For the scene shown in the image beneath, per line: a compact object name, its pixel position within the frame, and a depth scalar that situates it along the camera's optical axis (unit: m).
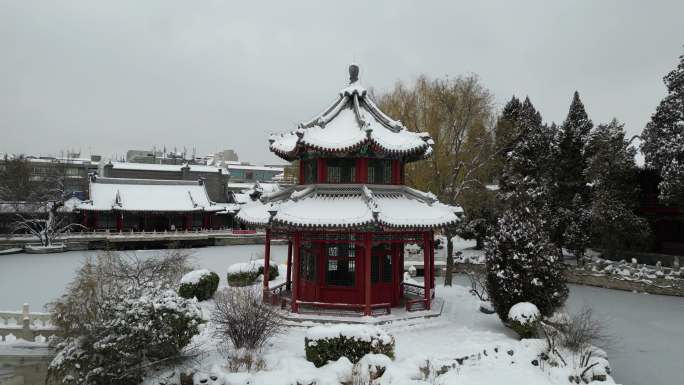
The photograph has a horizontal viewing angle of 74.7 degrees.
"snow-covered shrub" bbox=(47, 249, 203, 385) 10.38
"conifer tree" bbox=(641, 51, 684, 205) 24.77
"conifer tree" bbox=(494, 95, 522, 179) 26.50
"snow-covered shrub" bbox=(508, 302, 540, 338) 13.09
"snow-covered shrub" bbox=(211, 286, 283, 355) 11.97
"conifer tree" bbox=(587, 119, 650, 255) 28.38
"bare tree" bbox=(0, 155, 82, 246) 39.50
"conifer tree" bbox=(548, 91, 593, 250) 32.26
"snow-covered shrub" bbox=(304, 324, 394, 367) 11.41
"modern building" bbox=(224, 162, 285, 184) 94.96
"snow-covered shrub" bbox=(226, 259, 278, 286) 20.80
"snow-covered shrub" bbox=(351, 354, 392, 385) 10.70
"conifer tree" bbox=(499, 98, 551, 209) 33.47
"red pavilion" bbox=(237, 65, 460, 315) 14.56
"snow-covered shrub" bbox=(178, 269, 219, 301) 17.39
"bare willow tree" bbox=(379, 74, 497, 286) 26.14
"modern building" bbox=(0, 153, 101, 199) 57.75
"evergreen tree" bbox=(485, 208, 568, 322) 13.99
